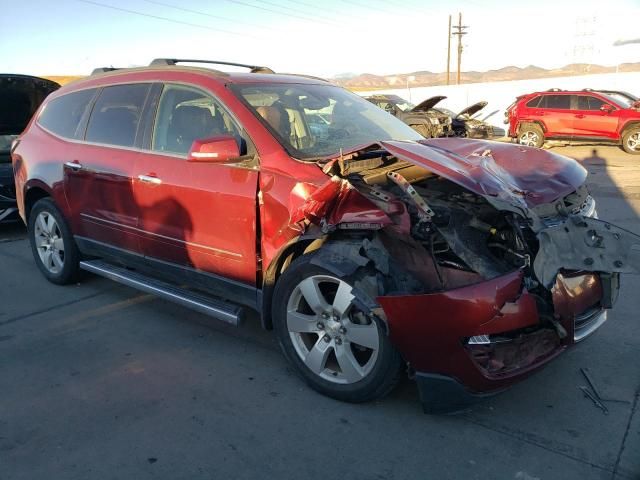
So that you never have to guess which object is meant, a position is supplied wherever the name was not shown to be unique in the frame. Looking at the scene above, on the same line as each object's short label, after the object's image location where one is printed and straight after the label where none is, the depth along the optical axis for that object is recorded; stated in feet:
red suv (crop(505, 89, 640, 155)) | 51.01
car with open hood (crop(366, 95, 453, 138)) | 56.24
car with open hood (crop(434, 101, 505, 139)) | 53.88
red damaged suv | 8.91
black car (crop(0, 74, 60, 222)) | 24.94
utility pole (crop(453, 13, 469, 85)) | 169.37
